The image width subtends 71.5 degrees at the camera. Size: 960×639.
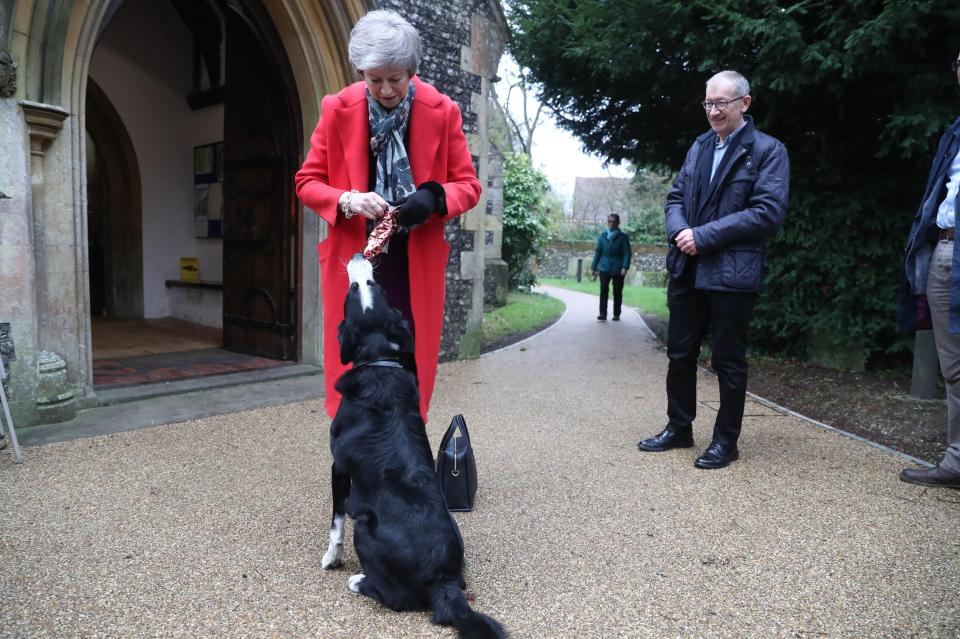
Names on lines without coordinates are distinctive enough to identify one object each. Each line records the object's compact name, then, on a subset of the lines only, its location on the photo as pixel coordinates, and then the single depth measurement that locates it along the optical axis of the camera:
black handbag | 3.02
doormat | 5.50
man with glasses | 3.56
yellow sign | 9.22
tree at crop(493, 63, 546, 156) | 28.86
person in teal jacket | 11.03
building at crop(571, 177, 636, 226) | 35.62
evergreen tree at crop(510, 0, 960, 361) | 5.28
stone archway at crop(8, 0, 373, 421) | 3.95
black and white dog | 2.09
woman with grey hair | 2.46
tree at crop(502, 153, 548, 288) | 15.09
